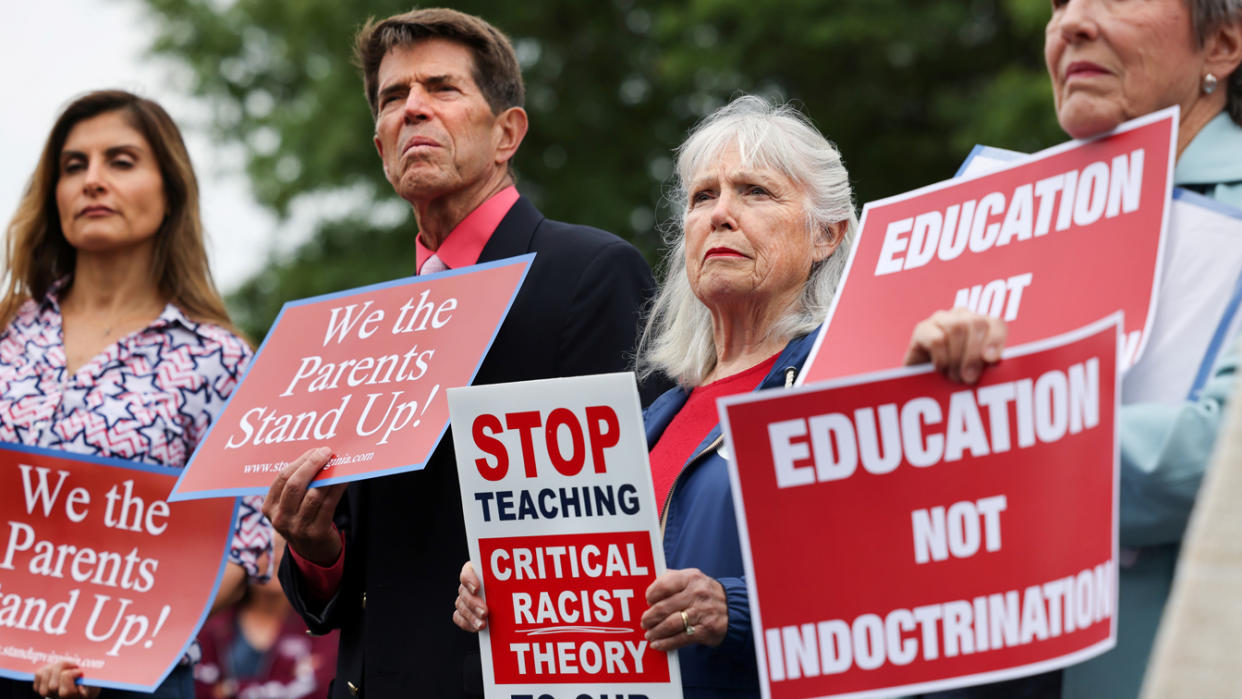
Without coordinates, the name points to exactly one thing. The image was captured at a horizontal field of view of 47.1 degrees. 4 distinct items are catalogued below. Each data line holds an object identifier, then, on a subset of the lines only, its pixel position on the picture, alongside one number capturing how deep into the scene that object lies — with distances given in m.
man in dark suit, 3.38
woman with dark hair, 4.08
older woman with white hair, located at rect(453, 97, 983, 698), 2.91
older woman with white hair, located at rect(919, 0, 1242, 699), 2.15
